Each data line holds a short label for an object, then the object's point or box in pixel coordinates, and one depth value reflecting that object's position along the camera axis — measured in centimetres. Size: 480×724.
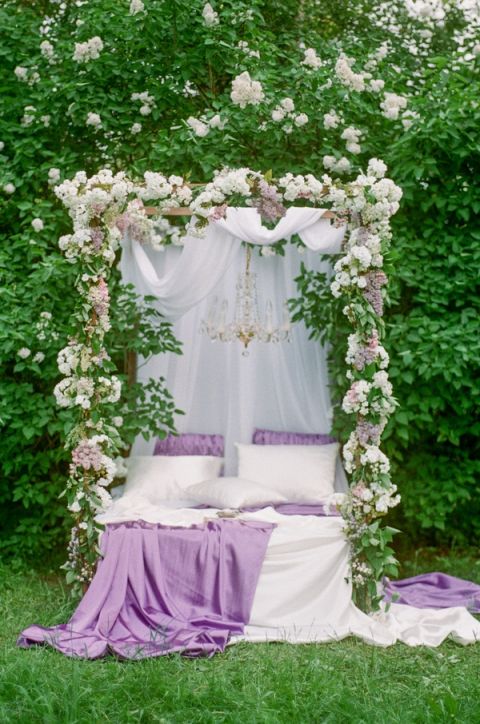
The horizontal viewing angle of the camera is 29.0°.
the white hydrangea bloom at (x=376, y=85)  568
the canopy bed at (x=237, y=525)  423
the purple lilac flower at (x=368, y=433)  446
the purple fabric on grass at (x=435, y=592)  477
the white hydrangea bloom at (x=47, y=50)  591
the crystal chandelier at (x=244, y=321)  558
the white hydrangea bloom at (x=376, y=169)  451
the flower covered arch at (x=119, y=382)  440
